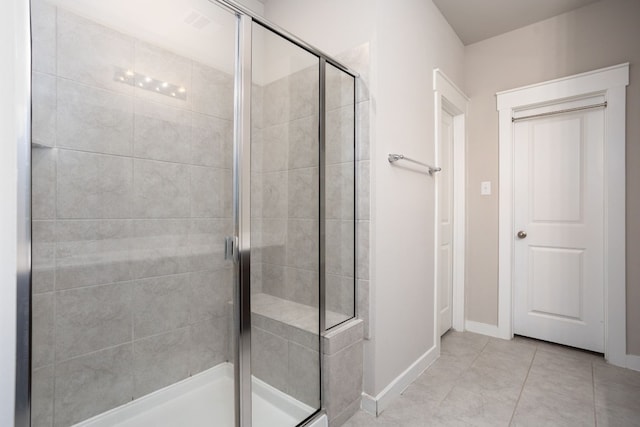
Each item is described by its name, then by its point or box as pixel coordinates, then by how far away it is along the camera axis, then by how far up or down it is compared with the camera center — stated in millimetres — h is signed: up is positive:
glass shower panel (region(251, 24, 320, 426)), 1291 -61
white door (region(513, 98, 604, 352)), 2303 -97
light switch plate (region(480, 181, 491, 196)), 2688 +237
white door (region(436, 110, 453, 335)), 2621 -71
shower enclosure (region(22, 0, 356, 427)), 1248 -3
